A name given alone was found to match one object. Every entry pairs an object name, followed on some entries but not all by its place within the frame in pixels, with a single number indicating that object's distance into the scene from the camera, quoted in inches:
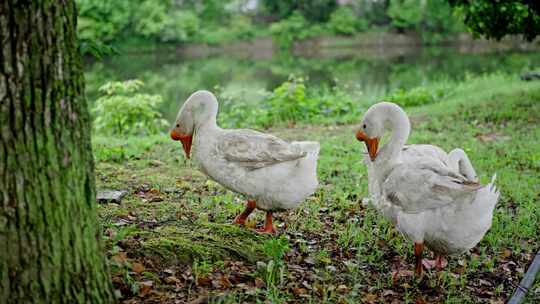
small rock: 247.0
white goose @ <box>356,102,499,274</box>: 179.0
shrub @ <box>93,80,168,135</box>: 528.4
